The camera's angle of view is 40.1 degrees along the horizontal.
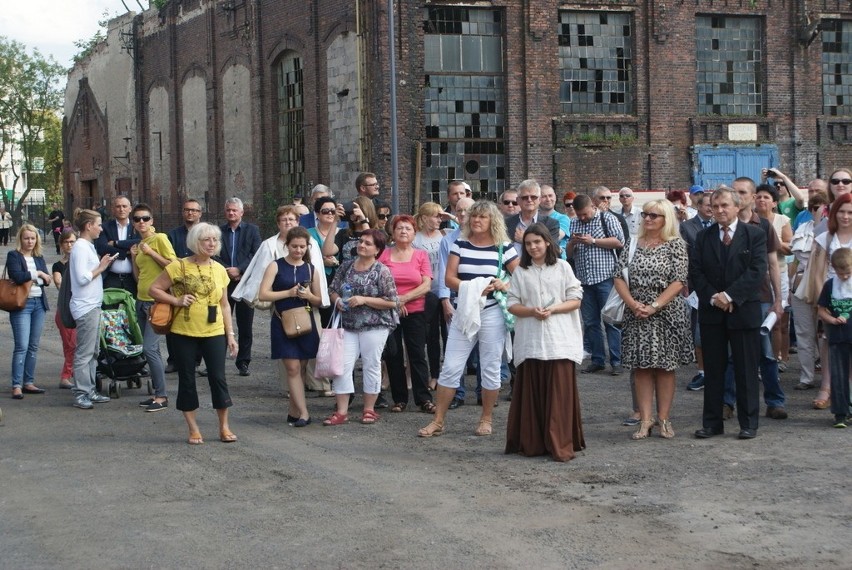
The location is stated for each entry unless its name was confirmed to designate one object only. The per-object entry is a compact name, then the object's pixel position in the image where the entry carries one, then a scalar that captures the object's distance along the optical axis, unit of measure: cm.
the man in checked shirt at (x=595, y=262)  1408
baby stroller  1262
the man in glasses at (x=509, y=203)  1290
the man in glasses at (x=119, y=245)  1318
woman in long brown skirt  928
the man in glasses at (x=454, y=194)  1365
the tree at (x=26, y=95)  6600
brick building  3036
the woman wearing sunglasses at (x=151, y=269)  1195
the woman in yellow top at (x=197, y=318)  1011
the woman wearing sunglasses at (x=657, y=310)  985
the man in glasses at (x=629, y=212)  1700
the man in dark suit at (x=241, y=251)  1423
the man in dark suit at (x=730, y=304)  980
